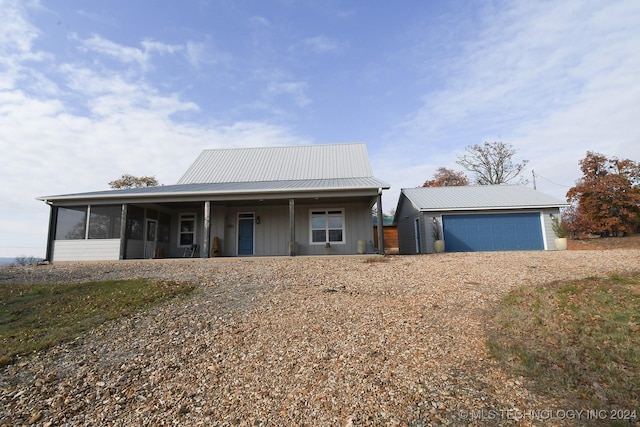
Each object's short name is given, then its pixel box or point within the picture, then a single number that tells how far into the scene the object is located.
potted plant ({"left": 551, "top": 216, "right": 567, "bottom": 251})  14.79
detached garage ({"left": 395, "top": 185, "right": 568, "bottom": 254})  16.02
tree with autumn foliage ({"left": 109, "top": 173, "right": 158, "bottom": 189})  28.40
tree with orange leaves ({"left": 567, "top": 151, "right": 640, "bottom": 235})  20.91
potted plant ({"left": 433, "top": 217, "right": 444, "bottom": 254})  15.25
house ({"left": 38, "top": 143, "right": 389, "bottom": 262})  12.80
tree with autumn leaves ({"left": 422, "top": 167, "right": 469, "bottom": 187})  34.78
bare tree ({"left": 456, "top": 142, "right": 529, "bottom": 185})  31.55
